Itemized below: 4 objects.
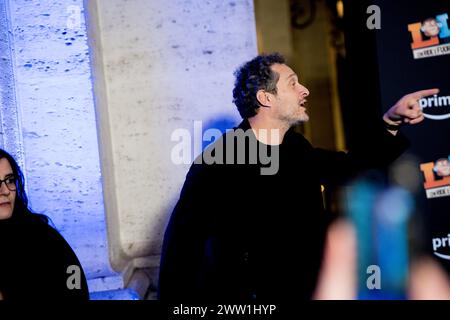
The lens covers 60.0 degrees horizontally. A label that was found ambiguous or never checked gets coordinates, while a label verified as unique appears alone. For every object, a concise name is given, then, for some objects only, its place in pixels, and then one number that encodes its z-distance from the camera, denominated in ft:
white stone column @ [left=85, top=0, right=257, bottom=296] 9.75
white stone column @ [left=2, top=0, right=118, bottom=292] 8.64
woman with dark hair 6.67
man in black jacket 6.89
